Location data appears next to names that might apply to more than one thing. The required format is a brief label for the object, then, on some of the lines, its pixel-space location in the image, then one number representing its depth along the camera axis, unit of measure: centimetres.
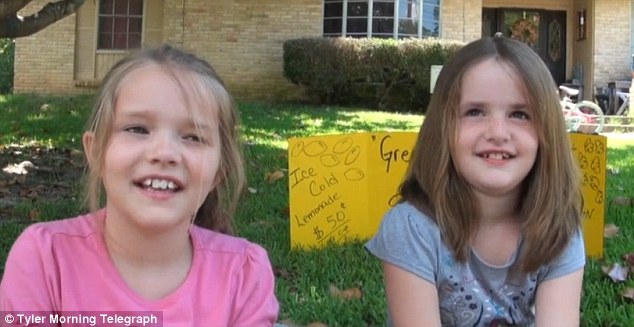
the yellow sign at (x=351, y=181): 384
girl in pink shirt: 172
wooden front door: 1938
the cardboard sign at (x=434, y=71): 1080
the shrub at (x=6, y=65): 1865
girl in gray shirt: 225
